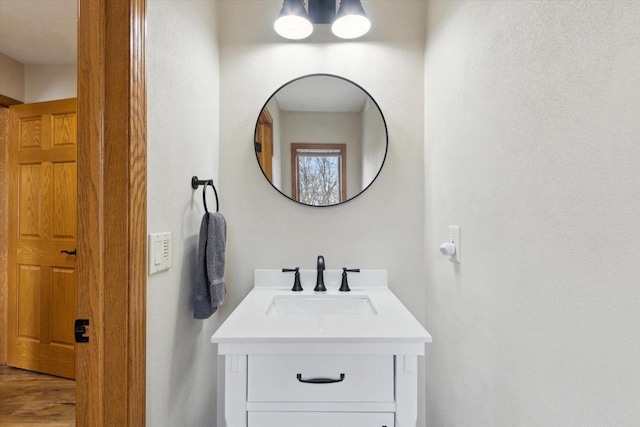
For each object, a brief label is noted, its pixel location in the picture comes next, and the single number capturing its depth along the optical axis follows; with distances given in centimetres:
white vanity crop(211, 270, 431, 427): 98
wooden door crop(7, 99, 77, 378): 242
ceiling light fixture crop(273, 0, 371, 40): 147
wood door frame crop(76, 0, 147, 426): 82
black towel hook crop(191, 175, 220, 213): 125
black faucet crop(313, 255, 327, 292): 152
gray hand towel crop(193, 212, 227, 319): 119
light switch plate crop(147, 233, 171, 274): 94
